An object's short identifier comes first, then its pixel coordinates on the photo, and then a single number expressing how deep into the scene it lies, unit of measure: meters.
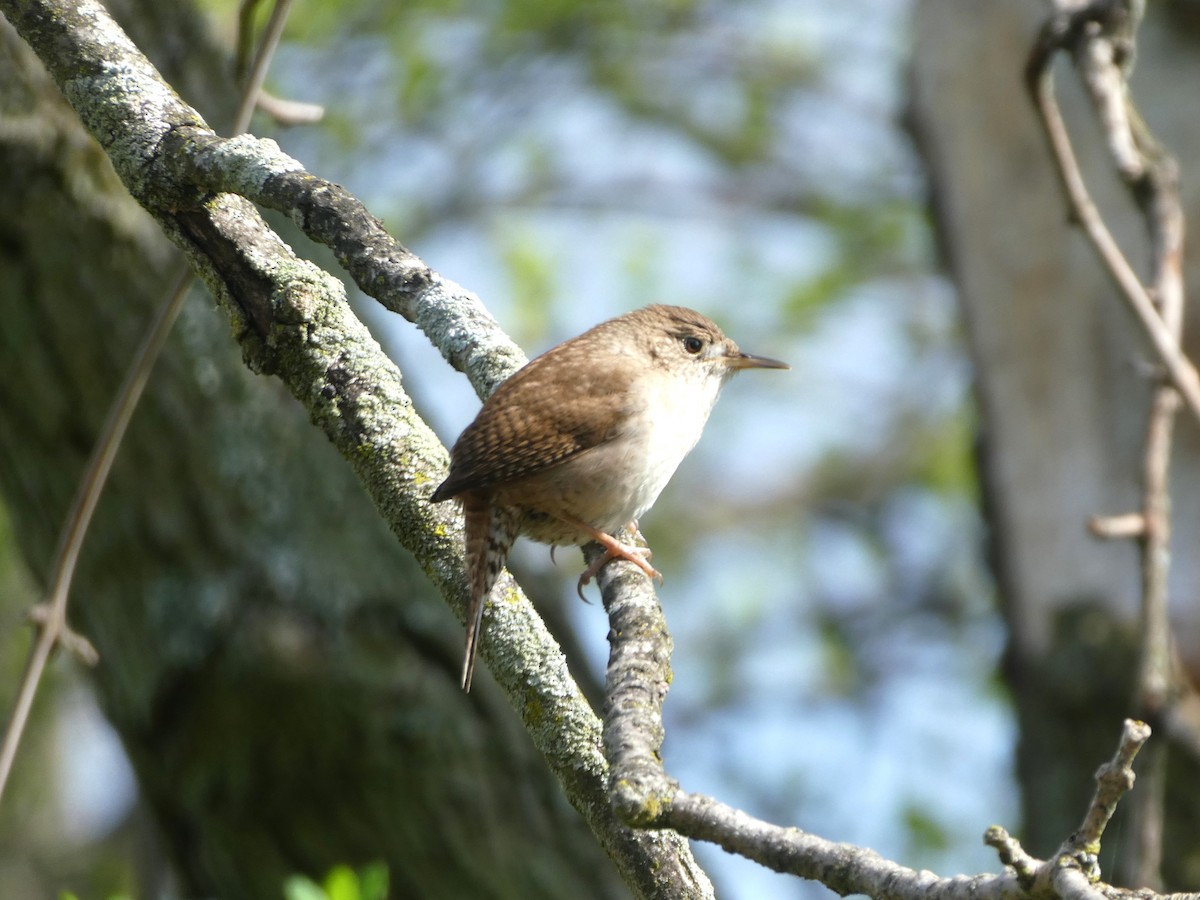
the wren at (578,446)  5.57
